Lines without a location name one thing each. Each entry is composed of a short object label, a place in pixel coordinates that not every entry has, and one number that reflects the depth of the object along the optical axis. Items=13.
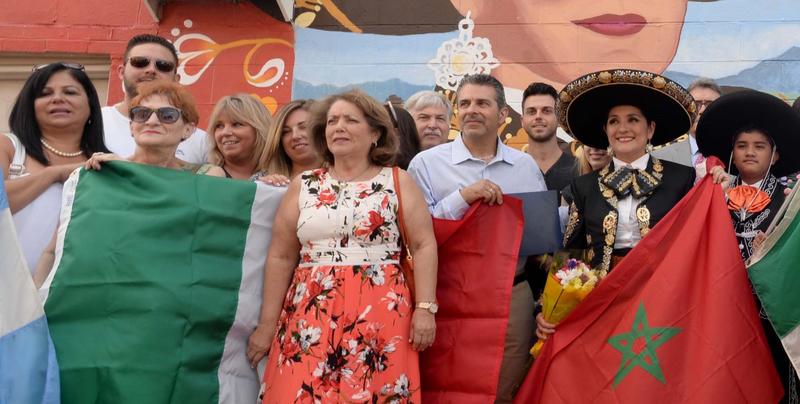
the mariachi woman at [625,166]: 4.17
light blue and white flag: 3.54
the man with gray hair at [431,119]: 5.61
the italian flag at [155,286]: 3.72
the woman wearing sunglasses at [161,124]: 4.04
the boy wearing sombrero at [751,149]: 4.14
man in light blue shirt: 4.62
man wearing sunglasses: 4.91
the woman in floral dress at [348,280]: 3.74
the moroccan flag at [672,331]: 3.76
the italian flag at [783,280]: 3.71
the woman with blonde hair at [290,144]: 4.70
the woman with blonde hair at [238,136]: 4.73
